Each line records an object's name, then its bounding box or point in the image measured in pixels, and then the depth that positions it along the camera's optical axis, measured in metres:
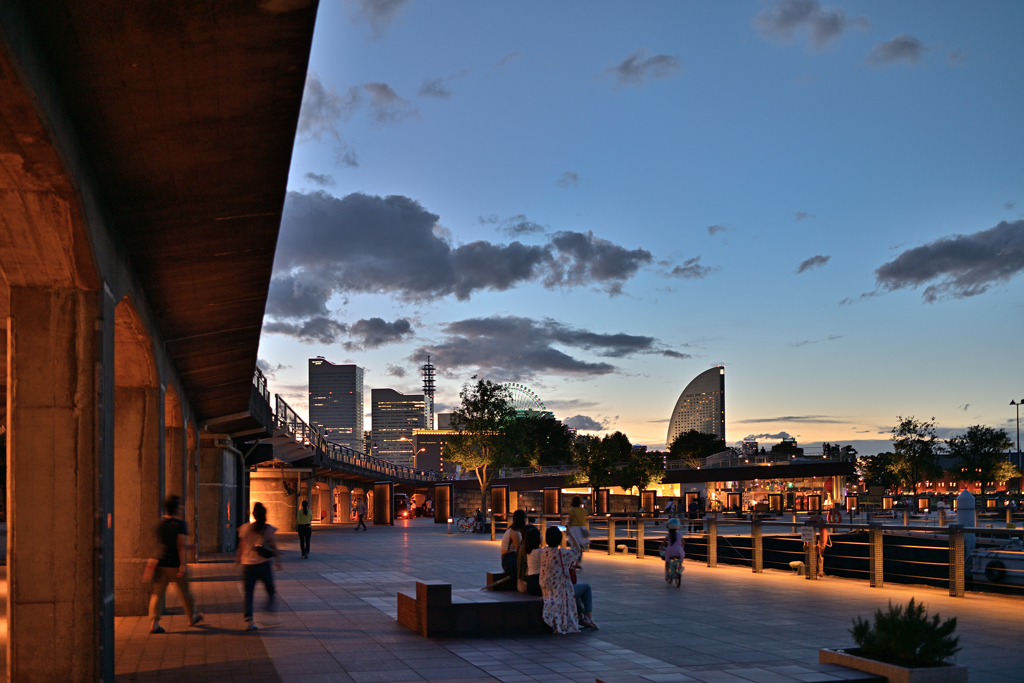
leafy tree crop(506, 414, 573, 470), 101.11
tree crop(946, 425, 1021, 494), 66.56
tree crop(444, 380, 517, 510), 69.50
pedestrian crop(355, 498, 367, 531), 42.66
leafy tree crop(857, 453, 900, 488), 99.56
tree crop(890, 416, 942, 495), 68.06
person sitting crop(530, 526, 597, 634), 10.92
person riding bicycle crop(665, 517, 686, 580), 16.33
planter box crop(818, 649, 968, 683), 6.63
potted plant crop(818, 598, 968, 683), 6.68
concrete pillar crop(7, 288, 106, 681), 8.13
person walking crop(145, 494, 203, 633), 11.88
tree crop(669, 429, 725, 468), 132.62
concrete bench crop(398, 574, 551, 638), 10.71
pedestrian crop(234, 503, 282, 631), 11.79
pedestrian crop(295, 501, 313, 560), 25.20
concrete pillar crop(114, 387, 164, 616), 13.68
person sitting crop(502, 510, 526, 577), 12.41
